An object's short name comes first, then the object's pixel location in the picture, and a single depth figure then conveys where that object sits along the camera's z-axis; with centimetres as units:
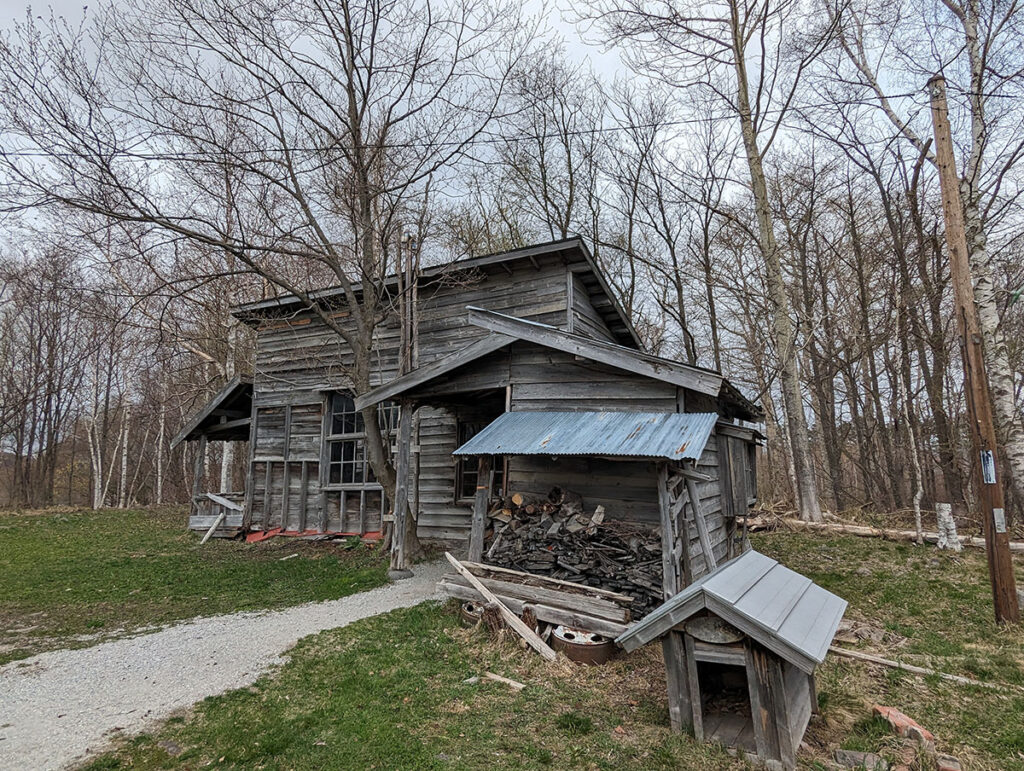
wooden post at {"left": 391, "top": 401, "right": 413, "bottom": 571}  932
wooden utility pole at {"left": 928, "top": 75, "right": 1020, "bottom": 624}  611
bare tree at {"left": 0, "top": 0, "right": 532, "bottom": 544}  838
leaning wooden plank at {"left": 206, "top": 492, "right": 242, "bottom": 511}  1417
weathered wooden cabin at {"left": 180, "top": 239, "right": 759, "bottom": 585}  687
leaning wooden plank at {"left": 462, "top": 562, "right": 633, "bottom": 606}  576
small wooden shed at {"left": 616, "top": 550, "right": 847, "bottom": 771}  338
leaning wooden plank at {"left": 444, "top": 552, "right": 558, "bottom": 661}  550
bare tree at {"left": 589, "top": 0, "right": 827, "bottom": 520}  1477
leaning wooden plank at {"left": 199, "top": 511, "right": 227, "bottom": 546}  1351
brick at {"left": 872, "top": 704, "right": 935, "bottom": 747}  355
